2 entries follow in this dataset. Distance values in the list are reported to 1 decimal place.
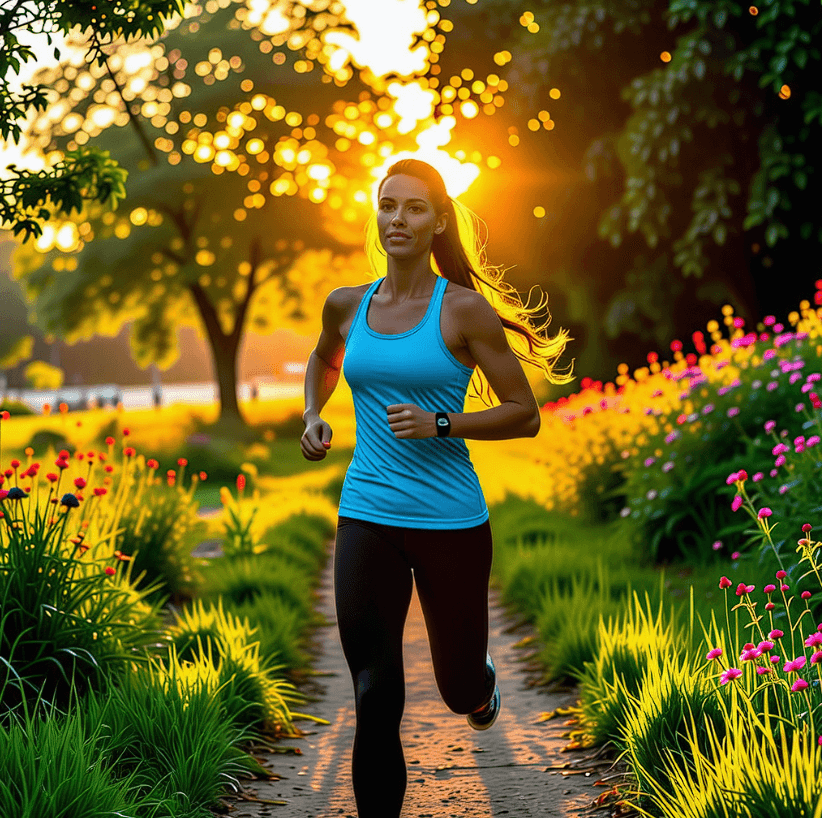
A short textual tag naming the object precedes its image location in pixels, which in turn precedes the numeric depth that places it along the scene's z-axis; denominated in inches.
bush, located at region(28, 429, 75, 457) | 755.4
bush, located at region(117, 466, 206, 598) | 282.4
